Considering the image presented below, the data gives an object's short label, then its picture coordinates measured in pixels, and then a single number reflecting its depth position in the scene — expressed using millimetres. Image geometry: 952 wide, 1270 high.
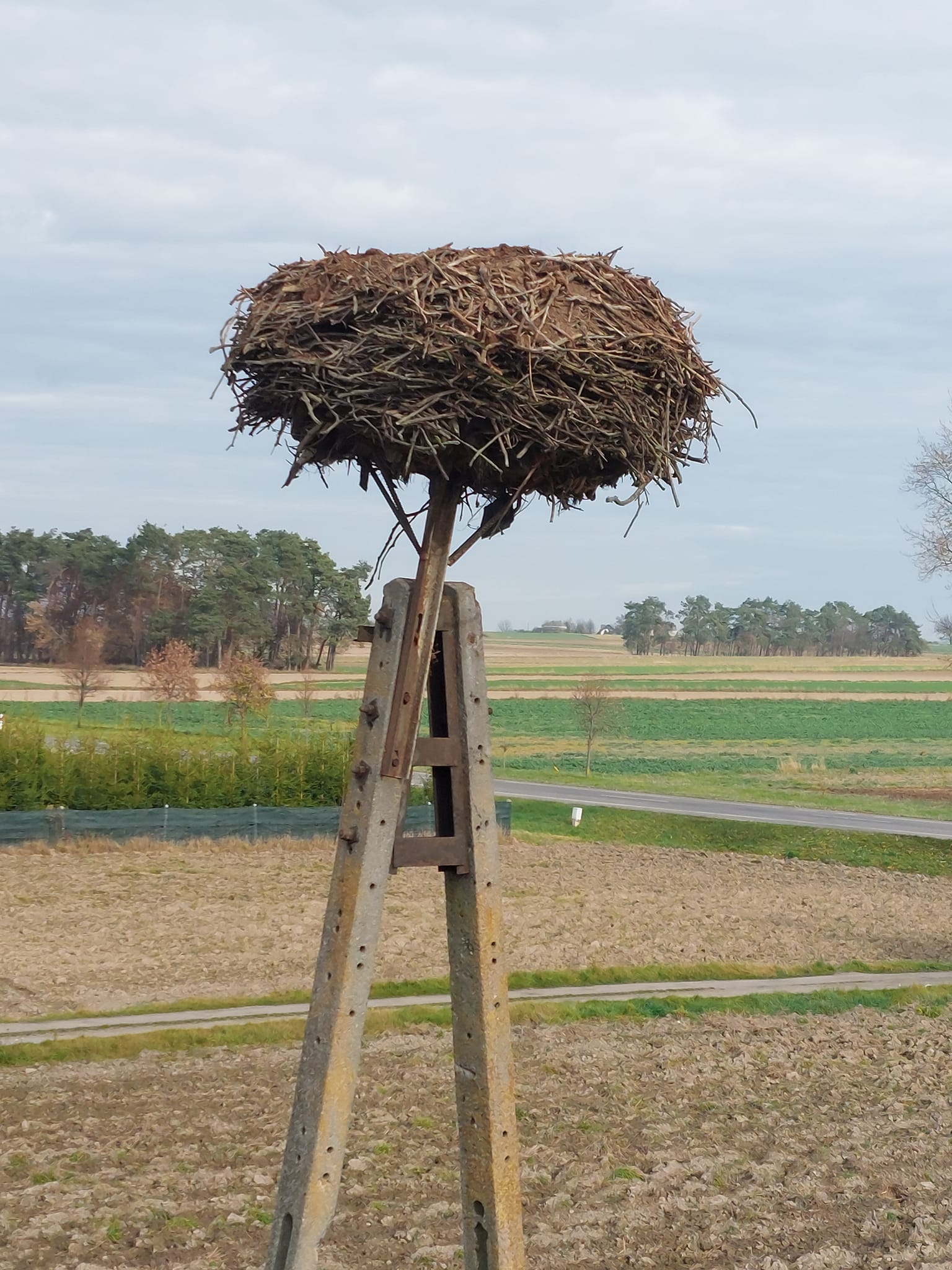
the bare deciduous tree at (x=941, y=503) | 34531
